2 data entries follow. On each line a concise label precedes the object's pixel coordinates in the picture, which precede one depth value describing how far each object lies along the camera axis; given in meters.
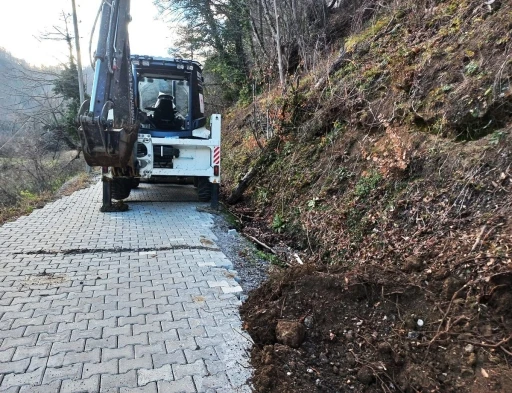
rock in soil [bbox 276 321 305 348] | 2.92
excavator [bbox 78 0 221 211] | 5.66
